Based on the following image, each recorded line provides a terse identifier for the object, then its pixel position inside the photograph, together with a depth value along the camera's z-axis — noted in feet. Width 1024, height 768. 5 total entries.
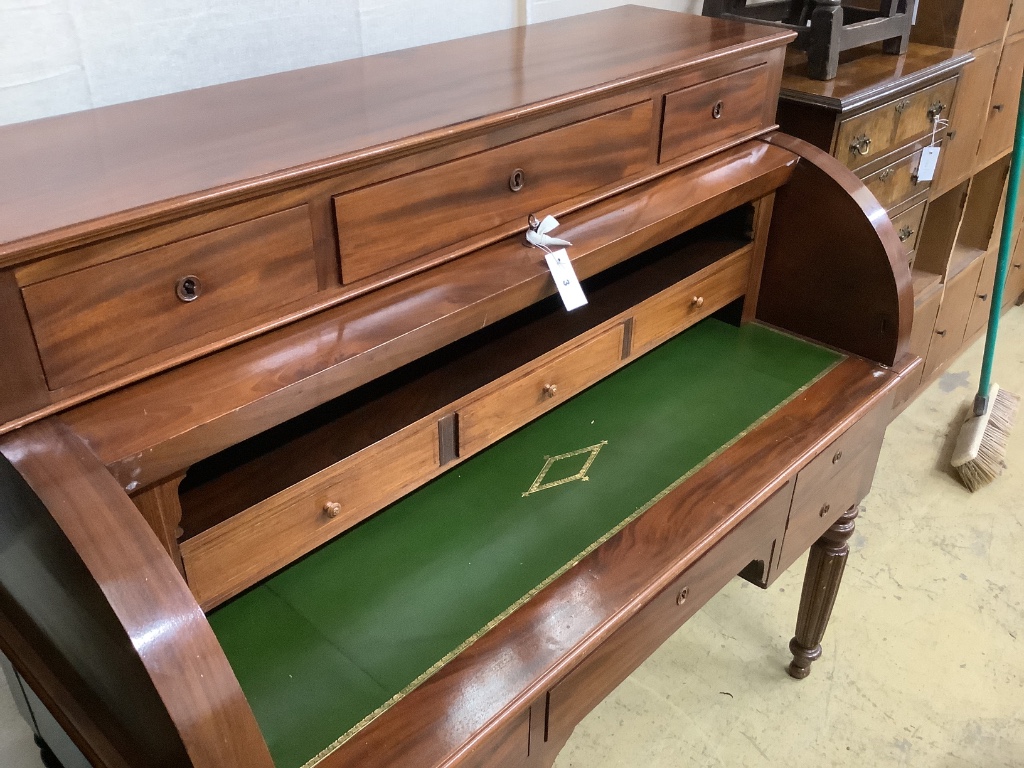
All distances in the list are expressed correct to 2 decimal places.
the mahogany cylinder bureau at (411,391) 2.57
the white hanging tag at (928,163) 7.04
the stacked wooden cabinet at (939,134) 6.02
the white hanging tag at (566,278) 3.75
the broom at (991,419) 8.36
